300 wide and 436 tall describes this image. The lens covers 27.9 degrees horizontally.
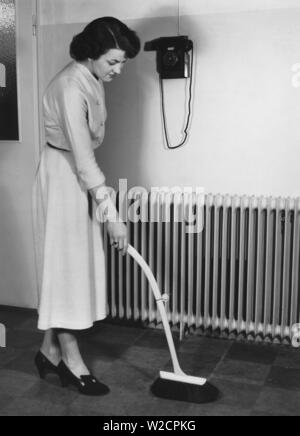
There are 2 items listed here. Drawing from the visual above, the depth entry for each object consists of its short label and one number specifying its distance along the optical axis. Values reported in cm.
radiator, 275
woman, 214
